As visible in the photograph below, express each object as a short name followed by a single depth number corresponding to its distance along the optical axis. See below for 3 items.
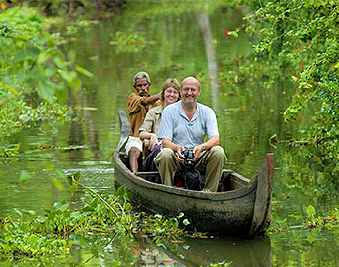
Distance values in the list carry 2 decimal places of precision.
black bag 20.50
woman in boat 22.50
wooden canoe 17.65
